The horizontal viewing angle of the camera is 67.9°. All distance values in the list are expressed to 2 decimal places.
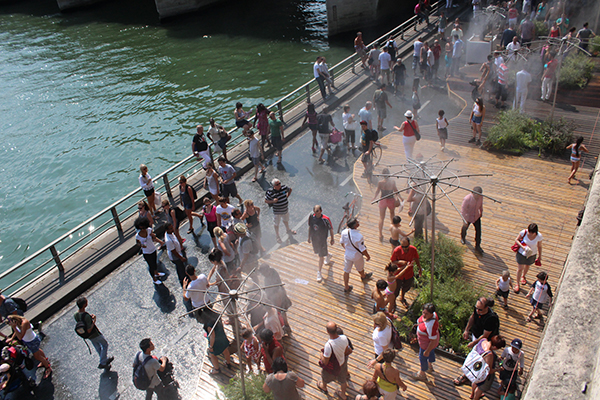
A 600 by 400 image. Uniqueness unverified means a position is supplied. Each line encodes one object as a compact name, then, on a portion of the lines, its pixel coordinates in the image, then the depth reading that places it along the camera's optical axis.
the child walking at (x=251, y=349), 7.73
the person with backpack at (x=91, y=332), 8.45
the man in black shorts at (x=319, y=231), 9.52
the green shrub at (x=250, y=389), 7.23
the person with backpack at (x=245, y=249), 9.60
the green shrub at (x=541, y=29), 23.12
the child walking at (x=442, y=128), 14.10
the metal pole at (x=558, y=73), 13.65
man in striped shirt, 10.97
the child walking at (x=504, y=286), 8.62
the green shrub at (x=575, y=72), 17.78
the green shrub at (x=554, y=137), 13.80
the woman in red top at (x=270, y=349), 7.01
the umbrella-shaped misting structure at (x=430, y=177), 7.37
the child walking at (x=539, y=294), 8.24
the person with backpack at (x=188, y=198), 12.22
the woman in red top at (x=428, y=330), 7.08
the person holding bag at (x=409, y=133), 12.57
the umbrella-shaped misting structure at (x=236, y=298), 5.96
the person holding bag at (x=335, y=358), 6.88
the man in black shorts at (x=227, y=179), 12.33
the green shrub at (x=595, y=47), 20.35
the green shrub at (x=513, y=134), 14.23
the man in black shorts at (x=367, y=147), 13.67
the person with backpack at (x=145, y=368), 7.43
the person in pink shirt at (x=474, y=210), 9.87
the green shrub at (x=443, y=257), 9.63
